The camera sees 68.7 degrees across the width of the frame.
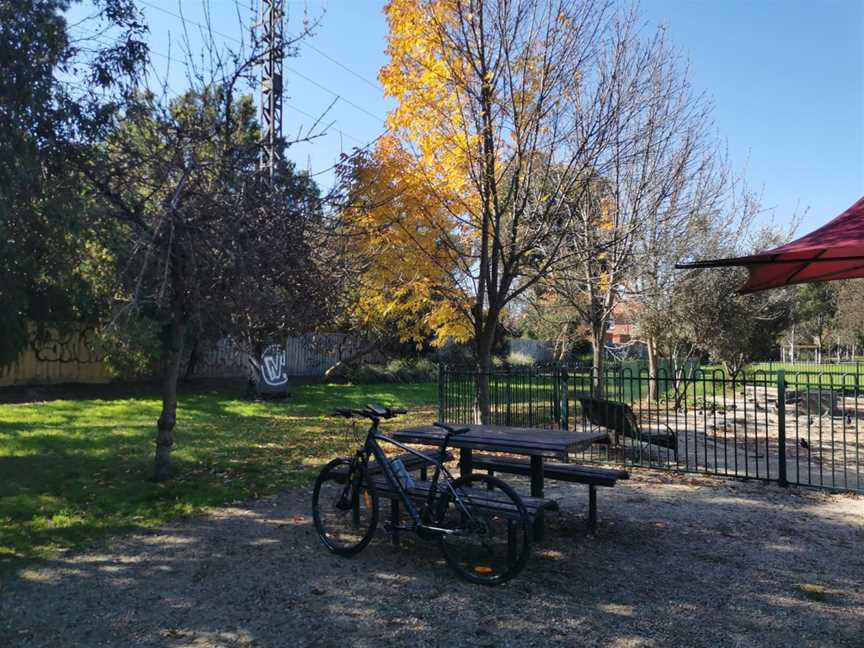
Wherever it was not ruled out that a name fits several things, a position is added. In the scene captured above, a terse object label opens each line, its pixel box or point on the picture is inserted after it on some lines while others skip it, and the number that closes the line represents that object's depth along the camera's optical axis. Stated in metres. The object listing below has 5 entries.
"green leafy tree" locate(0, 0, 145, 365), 5.07
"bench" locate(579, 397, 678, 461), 8.02
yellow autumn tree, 8.59
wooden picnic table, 4.84
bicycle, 4.17
